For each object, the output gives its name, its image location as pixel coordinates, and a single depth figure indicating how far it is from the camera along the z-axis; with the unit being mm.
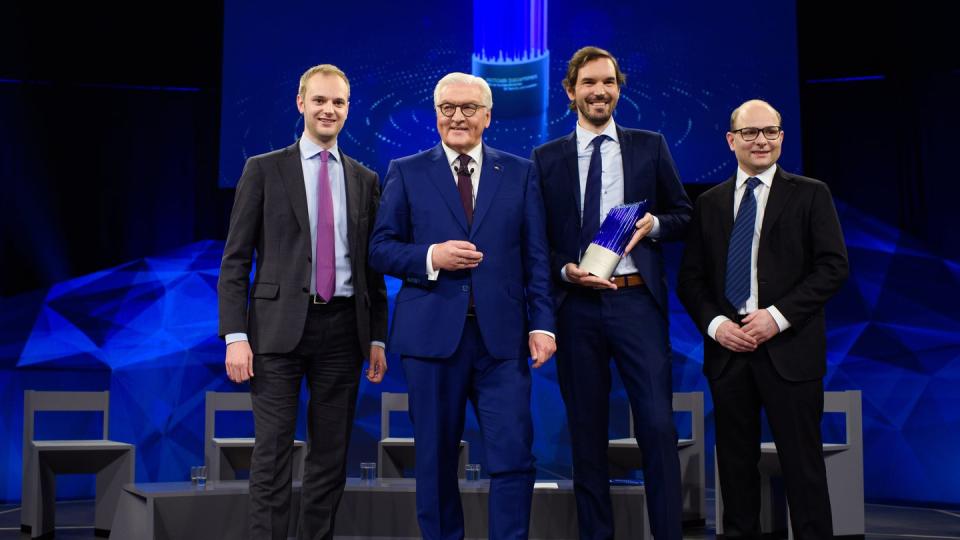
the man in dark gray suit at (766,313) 2689
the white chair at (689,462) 4668
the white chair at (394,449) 5070
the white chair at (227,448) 4723
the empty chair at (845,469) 4191
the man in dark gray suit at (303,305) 2707
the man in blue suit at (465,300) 2479
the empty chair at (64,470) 4289
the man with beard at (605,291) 2686
